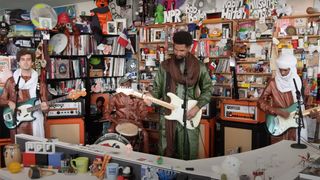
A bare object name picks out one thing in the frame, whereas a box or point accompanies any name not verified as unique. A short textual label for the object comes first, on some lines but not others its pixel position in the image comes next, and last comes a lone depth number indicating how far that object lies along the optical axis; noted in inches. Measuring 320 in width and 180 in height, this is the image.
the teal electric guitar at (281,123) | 150.5
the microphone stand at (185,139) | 121.6
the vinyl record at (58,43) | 207.9
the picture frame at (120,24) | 239.8
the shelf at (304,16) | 171.5
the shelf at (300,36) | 172.8
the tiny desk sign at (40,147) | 97.3
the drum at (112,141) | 124.5
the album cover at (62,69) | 213.7
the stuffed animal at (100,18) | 231.0
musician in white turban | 151.0
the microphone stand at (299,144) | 107.1
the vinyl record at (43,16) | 179.6
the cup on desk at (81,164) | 90.9
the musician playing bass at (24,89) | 151.3
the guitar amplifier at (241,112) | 171.9
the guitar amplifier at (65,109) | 169.8
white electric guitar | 131.3
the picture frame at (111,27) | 236.1
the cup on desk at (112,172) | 84.4
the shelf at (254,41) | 188.7
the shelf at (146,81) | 235.1
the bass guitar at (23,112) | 152.8
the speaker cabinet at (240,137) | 171.2
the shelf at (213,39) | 204.5
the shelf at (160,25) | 220.3
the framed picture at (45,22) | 181.8
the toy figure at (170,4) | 223.0
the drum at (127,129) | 179.5
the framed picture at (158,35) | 227.2
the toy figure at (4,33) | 181.9
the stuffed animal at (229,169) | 71.2
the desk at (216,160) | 78.1
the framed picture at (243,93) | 198.4
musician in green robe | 128.9
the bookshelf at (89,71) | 215.8
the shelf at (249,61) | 192.5
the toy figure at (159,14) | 226.5
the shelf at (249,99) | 189.1
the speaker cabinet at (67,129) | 168.7
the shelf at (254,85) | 192.2
